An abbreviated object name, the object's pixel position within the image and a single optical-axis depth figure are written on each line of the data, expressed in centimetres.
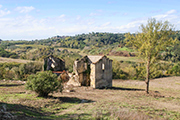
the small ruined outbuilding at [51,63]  3509
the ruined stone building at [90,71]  2825
